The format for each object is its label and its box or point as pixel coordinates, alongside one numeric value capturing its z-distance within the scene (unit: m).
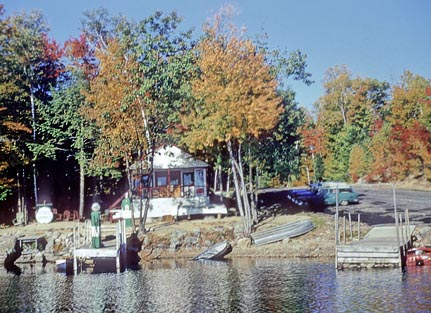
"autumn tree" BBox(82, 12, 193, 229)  31.16
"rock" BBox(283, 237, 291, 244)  30.18
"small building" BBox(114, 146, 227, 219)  37.41
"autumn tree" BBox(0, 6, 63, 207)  37.91
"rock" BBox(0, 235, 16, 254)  31.22
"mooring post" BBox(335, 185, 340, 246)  24.92
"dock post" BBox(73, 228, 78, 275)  27.65
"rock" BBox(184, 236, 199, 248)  31.56
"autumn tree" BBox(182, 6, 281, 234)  29.92
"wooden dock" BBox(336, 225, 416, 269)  23.69
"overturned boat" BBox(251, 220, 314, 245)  30.62
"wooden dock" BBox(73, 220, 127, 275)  27.52
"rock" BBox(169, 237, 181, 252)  31.43
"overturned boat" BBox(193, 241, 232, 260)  29.61
